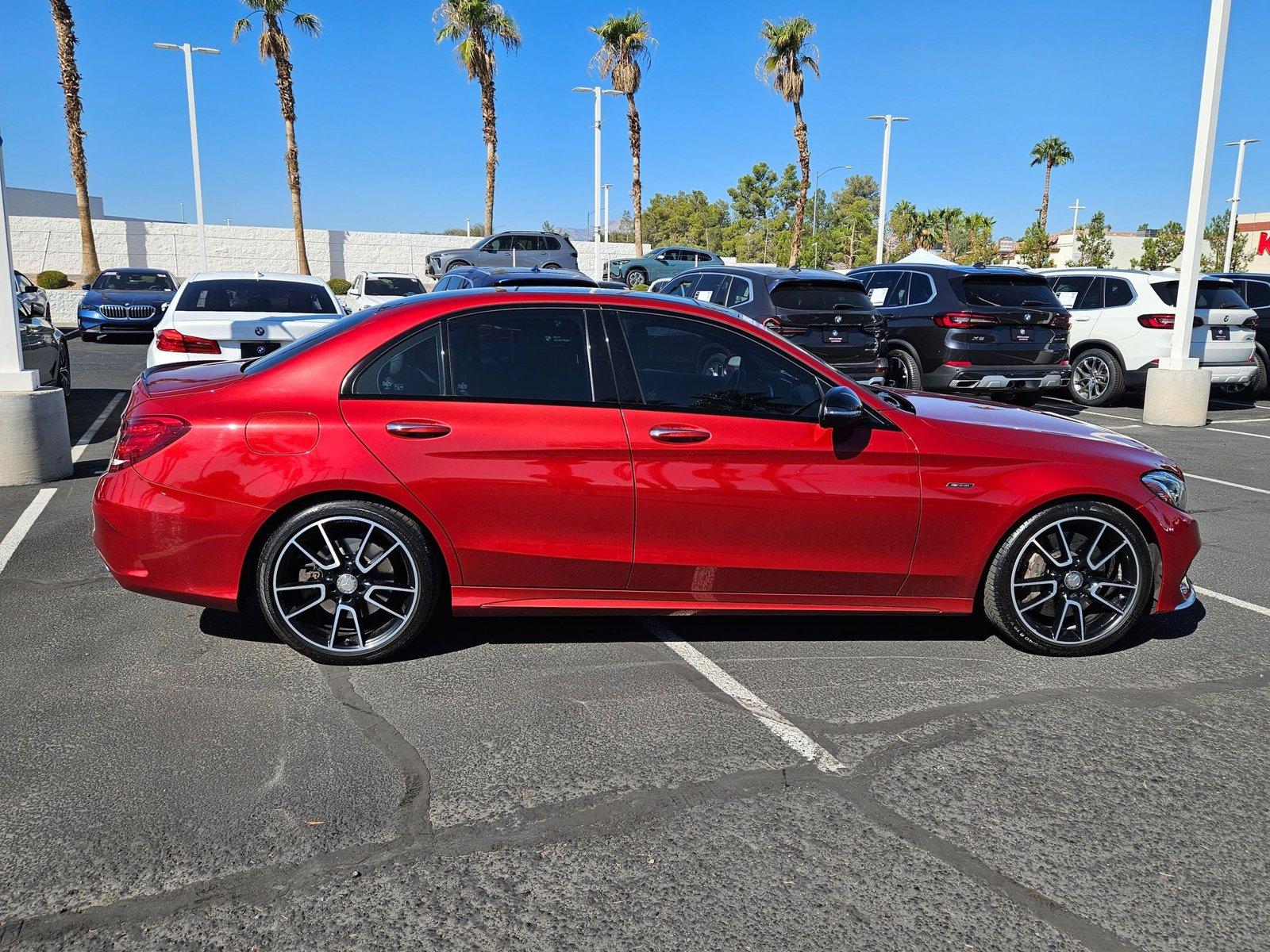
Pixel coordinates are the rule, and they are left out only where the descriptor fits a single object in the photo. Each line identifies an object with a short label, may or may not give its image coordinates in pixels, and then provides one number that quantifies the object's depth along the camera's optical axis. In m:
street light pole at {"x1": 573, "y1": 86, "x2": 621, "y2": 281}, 36.62
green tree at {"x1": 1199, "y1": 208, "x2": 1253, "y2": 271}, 60.72
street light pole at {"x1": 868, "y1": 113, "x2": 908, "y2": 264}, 36.44
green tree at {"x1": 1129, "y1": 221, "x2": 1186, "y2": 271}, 54.91
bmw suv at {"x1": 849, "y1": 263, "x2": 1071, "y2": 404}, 11.79
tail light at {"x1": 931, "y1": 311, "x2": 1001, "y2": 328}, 11.78
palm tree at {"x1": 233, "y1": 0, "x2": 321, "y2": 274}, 36.62
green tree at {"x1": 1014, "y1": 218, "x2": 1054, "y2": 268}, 61.72
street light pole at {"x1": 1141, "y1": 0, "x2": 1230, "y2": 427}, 12.25
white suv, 13.85
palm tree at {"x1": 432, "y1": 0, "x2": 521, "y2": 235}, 40.97
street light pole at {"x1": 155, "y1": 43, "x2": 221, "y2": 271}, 33.81
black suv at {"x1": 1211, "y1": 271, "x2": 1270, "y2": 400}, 15.61
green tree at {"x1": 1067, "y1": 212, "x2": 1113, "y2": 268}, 61.37
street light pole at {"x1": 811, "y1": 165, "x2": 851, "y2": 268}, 78.09
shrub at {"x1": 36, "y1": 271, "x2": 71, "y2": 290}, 35.00
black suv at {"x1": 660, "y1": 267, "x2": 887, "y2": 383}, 10.98
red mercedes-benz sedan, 4.25
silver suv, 29.20
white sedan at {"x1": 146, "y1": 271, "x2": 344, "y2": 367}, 9.02
